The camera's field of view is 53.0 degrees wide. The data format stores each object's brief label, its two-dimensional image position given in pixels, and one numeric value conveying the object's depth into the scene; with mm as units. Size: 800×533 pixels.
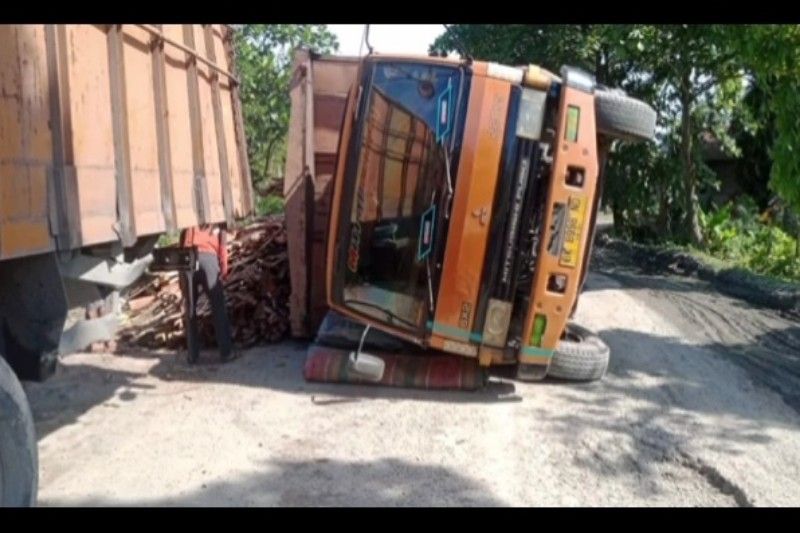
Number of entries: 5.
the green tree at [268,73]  18266
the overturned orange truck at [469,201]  5891
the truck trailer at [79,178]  3189
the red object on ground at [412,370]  6500
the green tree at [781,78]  8555
